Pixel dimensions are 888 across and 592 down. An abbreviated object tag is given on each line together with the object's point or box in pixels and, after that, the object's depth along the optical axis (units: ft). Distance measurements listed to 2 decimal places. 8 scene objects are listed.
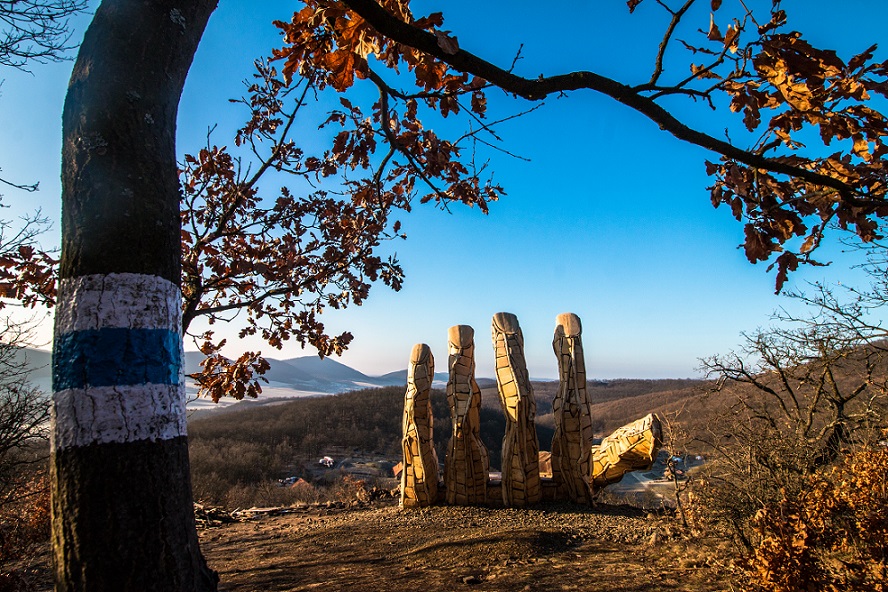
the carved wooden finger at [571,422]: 22.66
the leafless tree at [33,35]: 13.03
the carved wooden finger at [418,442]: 23.08
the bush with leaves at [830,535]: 9.17
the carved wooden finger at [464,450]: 22.72
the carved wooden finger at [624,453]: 22.35
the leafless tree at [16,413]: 17.63
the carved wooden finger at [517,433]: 22.27
